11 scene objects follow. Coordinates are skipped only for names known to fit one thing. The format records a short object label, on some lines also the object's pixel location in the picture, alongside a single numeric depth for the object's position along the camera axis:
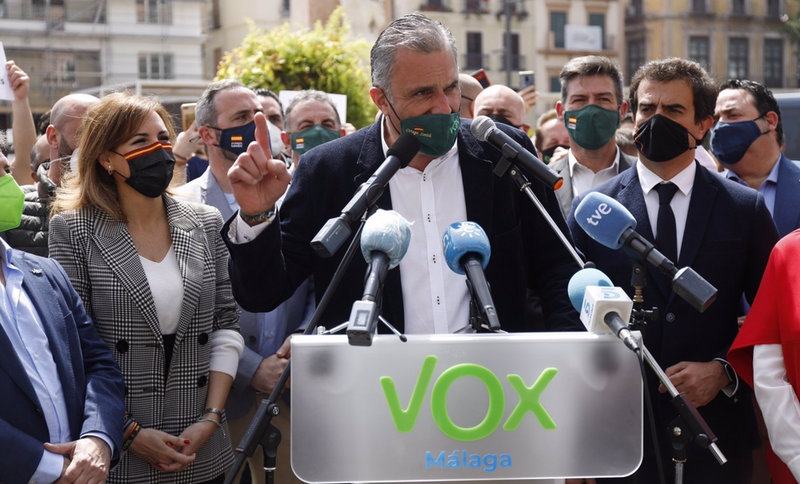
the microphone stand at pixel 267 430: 2.24
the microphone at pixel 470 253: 2.27
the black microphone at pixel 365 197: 2.21
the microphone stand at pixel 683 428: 2.20
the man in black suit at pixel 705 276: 3.51
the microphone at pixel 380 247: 2.12
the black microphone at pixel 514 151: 2.61
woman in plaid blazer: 3.58
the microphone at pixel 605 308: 2.24
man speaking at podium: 3.11
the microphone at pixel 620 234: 2.31
